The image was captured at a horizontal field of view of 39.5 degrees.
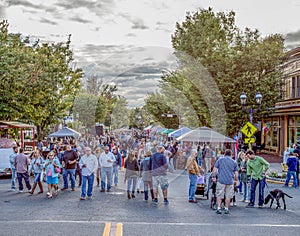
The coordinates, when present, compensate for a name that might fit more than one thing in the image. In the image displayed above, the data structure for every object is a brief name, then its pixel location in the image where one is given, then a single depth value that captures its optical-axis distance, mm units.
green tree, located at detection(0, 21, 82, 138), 27453
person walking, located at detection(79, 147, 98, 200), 13695
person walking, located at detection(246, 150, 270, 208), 12719
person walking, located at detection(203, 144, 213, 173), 24062
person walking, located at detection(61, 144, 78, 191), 15612
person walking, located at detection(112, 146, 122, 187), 16859
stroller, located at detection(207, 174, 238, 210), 12699
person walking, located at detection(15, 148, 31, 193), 15469
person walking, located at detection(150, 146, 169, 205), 13172
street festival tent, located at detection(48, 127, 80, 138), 29659
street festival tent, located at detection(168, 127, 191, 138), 31966
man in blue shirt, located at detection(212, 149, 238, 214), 11805
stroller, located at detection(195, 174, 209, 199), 14246
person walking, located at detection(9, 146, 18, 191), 16078
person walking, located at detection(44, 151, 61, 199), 14169
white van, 20781
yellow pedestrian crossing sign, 21672
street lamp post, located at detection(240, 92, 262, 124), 23228
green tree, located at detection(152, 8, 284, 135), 30328
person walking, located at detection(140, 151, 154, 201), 13664
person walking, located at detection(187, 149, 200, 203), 13414
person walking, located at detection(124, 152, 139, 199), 14367
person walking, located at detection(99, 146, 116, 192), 14969
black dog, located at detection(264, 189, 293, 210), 12491
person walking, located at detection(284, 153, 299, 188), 17775
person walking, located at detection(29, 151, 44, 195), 14984
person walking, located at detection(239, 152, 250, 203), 14141
